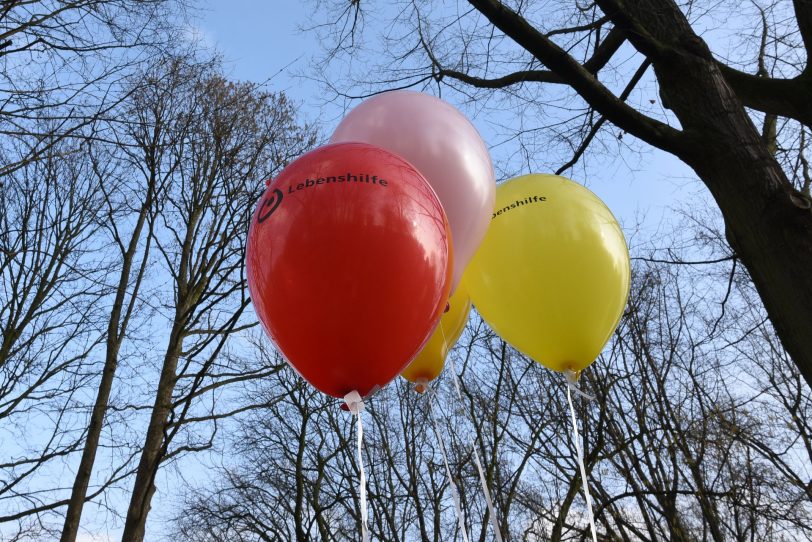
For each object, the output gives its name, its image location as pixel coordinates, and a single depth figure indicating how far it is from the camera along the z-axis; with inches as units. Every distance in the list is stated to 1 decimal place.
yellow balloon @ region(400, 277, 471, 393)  119.8
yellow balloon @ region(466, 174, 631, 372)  115.6
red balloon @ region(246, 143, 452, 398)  78.8
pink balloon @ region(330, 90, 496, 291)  109.4
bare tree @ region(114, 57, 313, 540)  278.8
